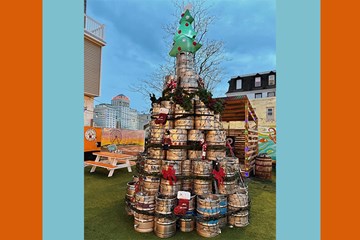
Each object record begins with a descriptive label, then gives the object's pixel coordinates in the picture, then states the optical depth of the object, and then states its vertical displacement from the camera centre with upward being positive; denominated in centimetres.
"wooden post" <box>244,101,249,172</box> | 537 -44
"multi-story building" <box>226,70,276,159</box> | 792 +57
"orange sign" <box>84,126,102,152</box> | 465 -58
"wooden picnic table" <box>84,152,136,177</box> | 456 -101
